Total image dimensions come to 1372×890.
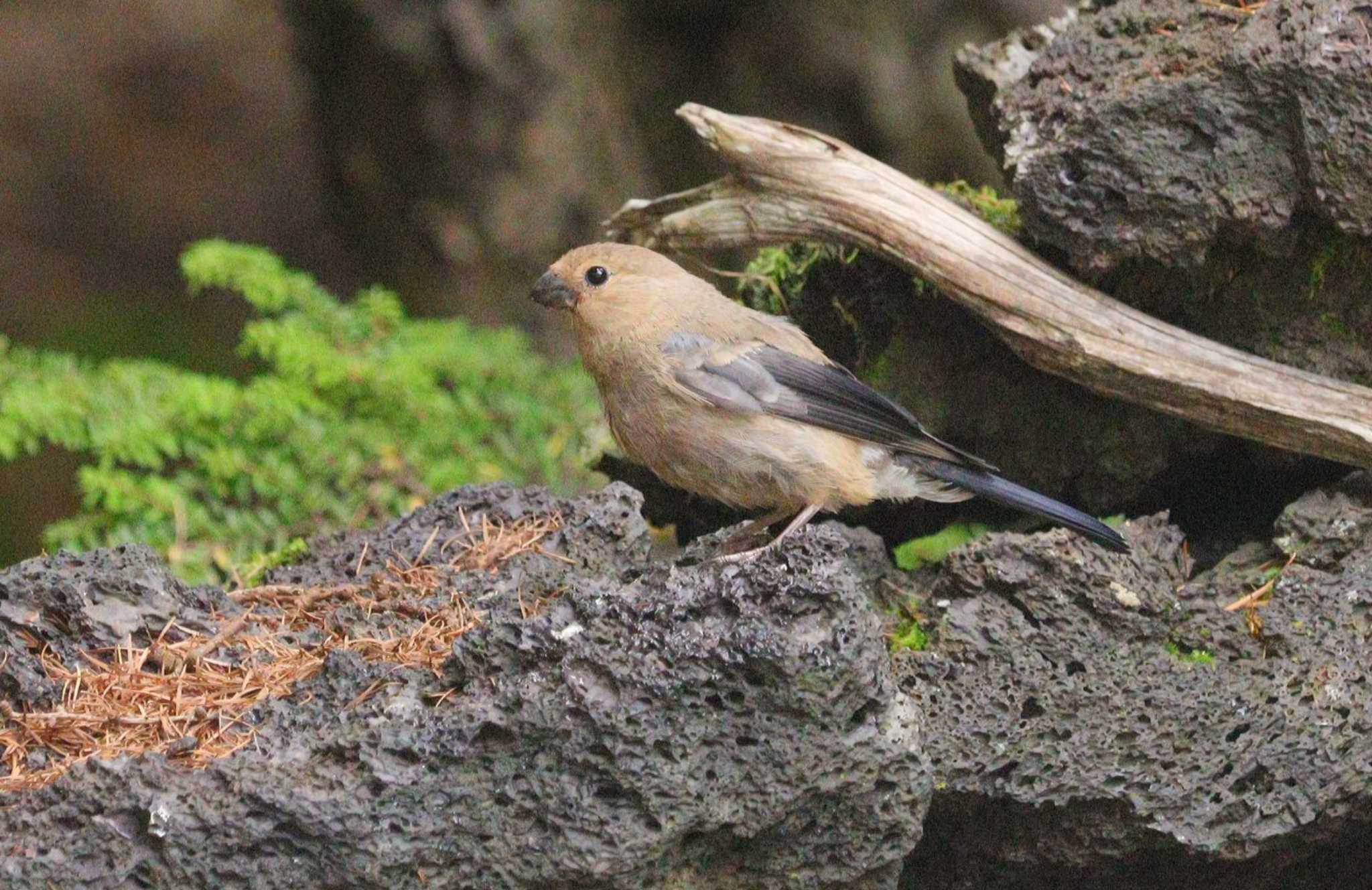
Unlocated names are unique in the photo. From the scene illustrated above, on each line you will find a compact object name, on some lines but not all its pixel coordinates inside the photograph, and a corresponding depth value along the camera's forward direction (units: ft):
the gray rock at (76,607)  28.73
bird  34.94
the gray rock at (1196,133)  32.55
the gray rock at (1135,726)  28.48
